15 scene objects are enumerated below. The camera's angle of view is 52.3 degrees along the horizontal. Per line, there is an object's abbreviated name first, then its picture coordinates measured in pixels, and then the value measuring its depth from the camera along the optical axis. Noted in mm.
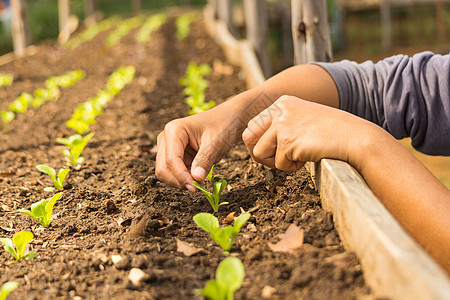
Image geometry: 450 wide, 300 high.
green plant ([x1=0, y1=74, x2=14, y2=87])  6109
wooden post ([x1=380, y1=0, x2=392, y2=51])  13016
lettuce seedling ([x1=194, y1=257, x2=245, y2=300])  1036
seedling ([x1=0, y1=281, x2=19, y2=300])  1155
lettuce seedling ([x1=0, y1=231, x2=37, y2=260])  1477
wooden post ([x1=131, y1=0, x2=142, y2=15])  16156
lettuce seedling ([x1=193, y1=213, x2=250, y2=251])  1362
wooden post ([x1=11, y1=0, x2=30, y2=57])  9367
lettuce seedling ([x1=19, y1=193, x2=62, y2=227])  1684
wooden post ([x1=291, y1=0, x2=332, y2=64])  2869
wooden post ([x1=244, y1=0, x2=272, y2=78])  6020
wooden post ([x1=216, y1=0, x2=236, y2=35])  8266
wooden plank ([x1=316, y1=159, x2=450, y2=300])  819
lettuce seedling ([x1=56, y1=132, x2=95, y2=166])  2371
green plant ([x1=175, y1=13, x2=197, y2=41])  9623
